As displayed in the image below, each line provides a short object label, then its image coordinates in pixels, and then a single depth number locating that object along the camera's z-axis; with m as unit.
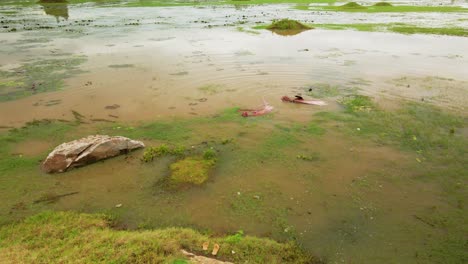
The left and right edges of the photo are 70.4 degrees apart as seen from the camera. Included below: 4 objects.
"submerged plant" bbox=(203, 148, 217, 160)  8.97
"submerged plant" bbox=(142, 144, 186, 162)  9.04
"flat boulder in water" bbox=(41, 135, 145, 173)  8.44
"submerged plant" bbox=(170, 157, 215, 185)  8.05
